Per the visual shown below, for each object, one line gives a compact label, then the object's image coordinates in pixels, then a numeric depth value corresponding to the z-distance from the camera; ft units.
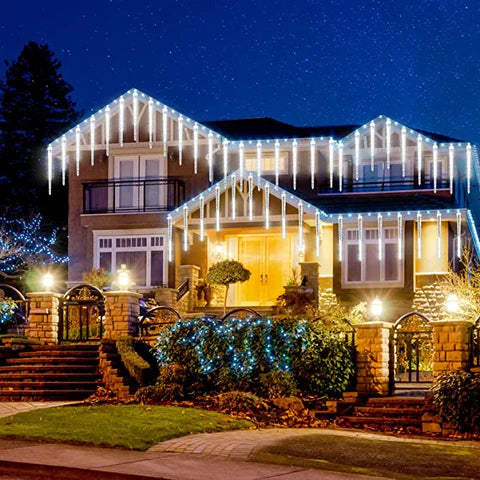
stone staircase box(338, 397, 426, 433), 48.83
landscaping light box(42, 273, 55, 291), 69.15
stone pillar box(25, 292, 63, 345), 66.49
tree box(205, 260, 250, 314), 88.53
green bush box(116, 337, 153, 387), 57.47
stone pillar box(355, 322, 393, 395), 53.93
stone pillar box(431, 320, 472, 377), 49.29
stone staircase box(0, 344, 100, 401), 58.03
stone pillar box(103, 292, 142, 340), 64.54
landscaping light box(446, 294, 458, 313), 53.62
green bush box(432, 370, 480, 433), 45.93
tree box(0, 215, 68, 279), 123.44
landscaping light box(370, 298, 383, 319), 56.95
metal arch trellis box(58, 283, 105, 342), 67.10
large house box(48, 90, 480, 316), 90.74
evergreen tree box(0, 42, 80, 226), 147.02
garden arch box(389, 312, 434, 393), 54.95
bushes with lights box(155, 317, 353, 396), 54.19
